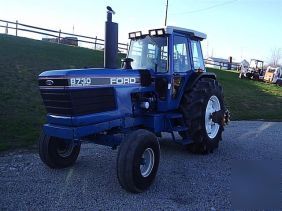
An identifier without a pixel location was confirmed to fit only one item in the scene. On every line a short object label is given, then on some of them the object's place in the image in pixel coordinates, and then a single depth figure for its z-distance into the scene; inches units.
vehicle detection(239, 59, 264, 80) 832.4
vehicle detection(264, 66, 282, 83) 856.1
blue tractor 143.1
